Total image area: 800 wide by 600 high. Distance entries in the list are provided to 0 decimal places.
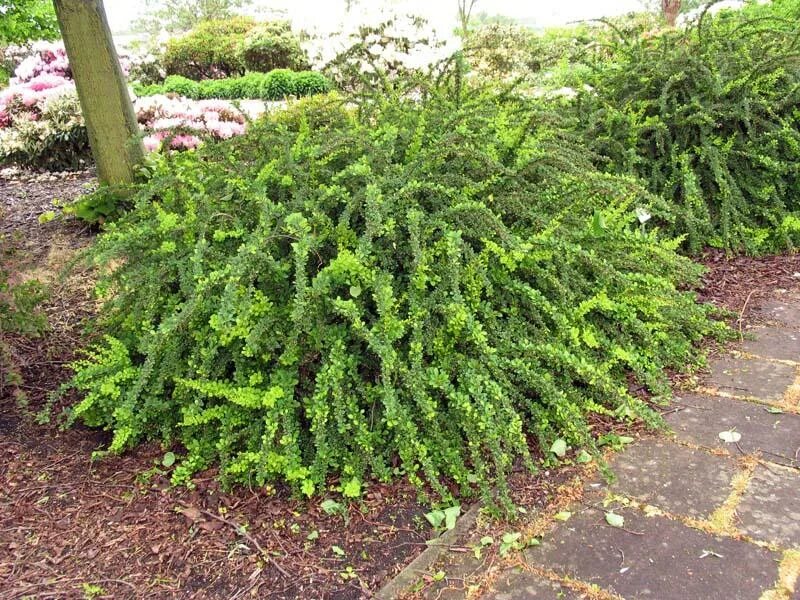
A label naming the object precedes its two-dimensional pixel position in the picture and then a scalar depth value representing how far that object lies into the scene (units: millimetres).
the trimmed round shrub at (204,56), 15508
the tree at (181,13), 26391
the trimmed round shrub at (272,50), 15203
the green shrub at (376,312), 2285
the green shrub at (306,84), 12250
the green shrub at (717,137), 4172
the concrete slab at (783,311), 3426
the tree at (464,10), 20344
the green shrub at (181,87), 11727
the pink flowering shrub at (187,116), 6391
